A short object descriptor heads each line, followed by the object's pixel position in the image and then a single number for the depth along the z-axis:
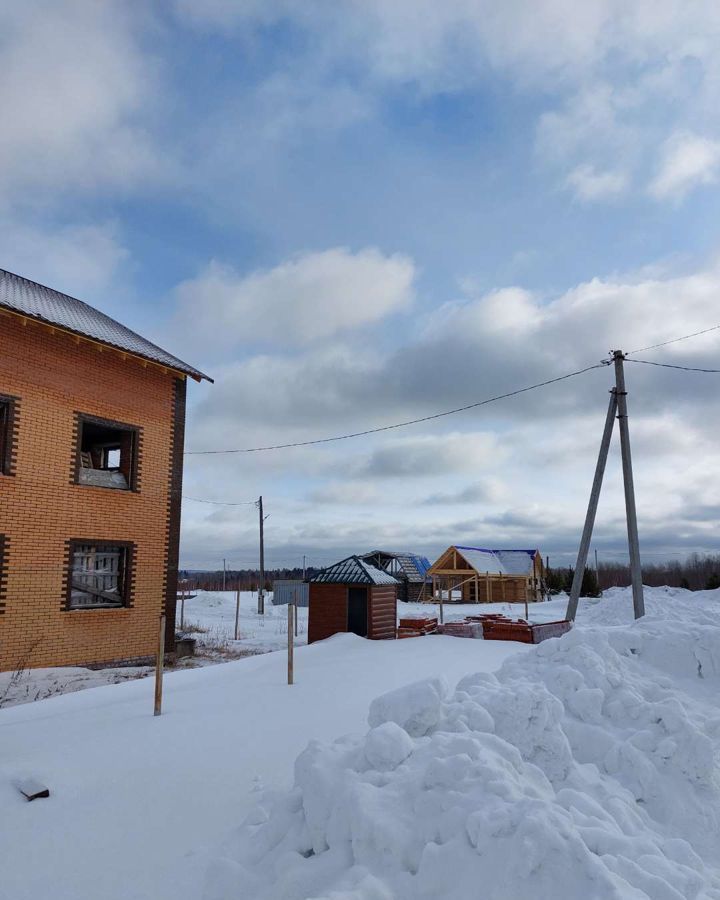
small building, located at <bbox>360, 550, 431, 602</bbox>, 39.97
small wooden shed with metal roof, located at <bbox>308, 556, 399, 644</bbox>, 15.27
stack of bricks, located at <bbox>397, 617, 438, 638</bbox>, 16.02
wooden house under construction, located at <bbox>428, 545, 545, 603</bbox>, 36.88
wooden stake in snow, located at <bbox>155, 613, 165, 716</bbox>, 7.39
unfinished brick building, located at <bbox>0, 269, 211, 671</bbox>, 12.57
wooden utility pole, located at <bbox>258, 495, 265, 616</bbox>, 33.06
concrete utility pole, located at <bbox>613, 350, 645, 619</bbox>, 14.47
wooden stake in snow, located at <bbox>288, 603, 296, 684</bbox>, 9.20
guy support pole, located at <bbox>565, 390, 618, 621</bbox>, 15.20
